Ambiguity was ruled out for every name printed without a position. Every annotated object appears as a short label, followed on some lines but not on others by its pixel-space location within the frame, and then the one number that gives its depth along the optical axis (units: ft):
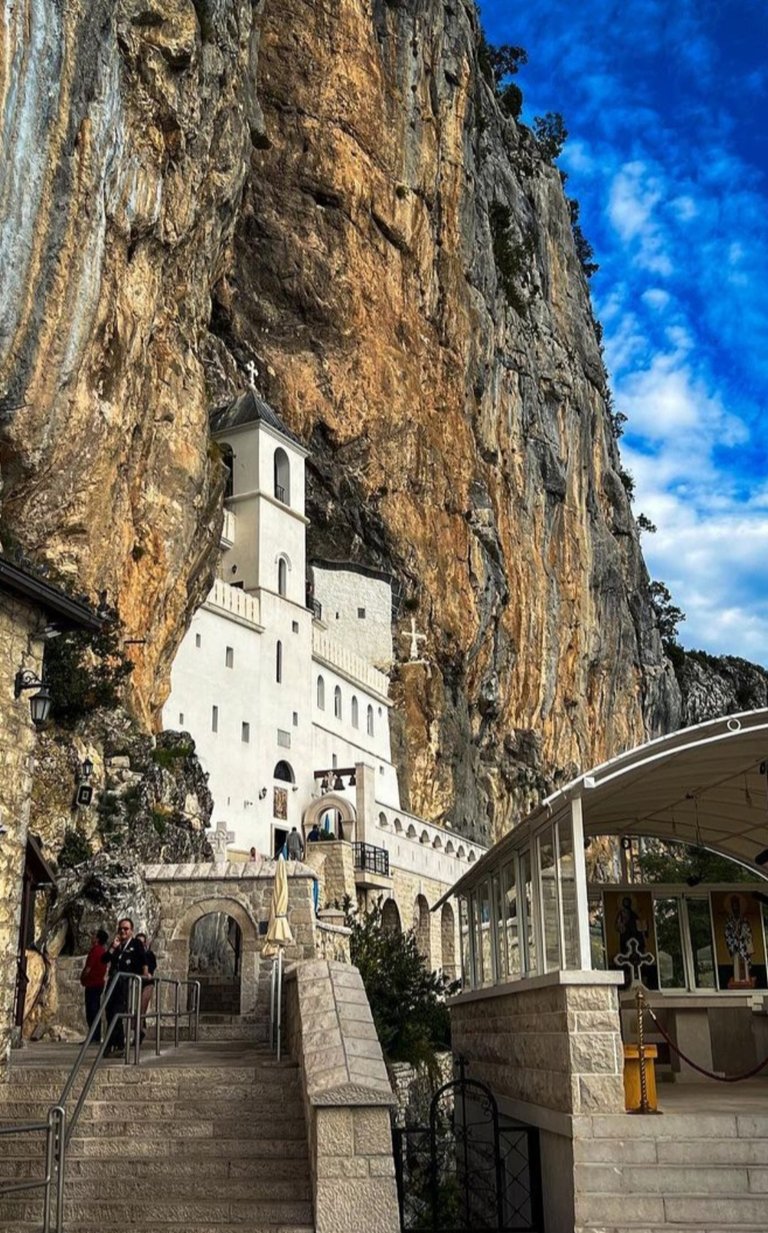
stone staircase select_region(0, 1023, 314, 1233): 27.50
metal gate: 34.17
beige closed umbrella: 48.87
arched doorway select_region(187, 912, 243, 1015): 63.10
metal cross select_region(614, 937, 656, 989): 45.03
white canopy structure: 35.01
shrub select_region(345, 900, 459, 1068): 62.18
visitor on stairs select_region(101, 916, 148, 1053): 42.37
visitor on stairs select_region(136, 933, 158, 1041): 43.80
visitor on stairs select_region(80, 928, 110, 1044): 44.19
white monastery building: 119.24
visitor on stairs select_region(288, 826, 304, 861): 105.60
